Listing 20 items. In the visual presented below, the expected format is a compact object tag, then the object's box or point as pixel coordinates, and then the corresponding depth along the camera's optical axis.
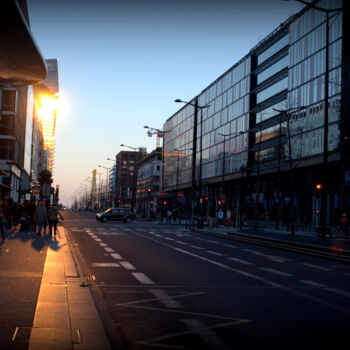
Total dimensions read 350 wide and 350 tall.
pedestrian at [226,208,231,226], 49.32
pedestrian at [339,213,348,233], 34.78
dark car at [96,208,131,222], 54.36
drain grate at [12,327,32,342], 5.34
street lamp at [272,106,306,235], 29.66
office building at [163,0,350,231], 49.72
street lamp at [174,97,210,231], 39.56
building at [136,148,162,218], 134.12
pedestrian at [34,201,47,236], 24.16
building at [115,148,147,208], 171.88
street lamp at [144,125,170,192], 143.10
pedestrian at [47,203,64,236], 25.53
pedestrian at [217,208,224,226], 46.44
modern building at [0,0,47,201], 9.80
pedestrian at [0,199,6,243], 19.21
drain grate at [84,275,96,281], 10.70
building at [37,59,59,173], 127.31
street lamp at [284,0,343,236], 25.83
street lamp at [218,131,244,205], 72.01
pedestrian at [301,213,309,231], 44.91
